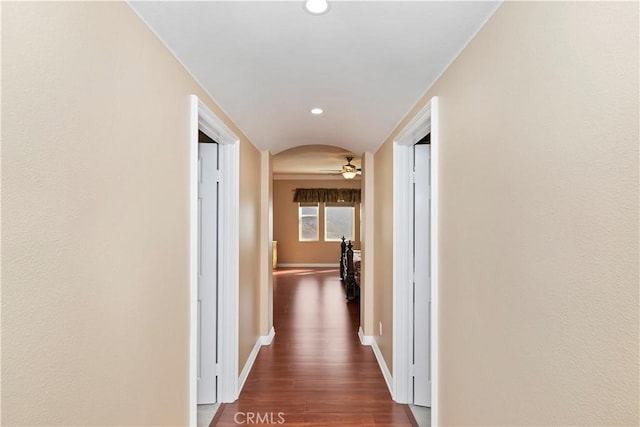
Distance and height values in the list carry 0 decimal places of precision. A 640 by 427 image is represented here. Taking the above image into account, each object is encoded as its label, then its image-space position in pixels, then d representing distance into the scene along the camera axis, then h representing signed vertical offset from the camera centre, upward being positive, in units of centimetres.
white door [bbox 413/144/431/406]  301 -49
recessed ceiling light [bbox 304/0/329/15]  138 +78
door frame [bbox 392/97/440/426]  305 -40
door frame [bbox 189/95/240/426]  300 -38
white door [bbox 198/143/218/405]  298 -56
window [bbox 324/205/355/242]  1089 -7
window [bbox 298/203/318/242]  1088 -10
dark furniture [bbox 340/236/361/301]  700 -103
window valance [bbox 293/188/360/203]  1072 +66
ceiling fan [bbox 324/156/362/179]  708 +89
